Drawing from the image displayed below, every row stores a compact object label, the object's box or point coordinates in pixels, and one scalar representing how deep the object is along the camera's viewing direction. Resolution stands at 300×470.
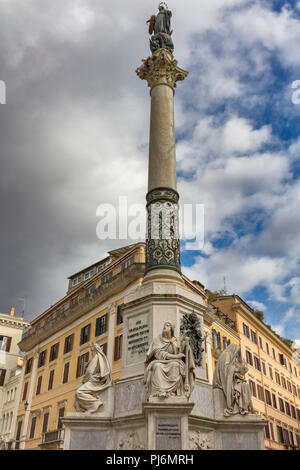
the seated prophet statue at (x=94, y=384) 10.66
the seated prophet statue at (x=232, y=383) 10.76
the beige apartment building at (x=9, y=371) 48.84
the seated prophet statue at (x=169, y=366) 9.48
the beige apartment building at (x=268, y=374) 45.94
